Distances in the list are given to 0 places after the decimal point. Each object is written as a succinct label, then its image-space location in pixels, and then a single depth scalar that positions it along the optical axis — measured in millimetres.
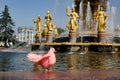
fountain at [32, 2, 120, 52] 14121
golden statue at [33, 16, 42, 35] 18905
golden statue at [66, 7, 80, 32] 15336
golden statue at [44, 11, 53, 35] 17454
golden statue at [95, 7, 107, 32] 14912
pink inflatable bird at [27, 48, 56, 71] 4201
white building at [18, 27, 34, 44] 70097
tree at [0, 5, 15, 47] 43644
